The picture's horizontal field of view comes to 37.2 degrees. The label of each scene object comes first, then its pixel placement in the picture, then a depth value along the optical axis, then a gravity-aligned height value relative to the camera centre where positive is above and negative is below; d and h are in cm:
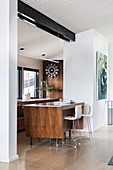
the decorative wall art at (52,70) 750 +88
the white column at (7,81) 282 +15
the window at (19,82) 643 +28
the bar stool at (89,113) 427 -63
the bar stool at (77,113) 364 -52
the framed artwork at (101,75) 517 +46
